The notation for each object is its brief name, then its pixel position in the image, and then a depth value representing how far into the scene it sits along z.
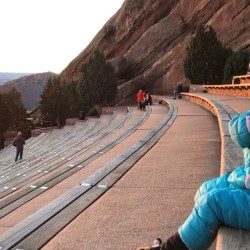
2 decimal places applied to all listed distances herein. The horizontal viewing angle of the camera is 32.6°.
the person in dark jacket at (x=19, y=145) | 19.03
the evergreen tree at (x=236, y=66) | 33.81
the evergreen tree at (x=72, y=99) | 52.72
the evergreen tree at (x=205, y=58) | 36.59
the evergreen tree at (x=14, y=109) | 59.36
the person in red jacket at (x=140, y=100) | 25.14
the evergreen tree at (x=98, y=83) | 45.31
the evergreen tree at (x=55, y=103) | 53.50
